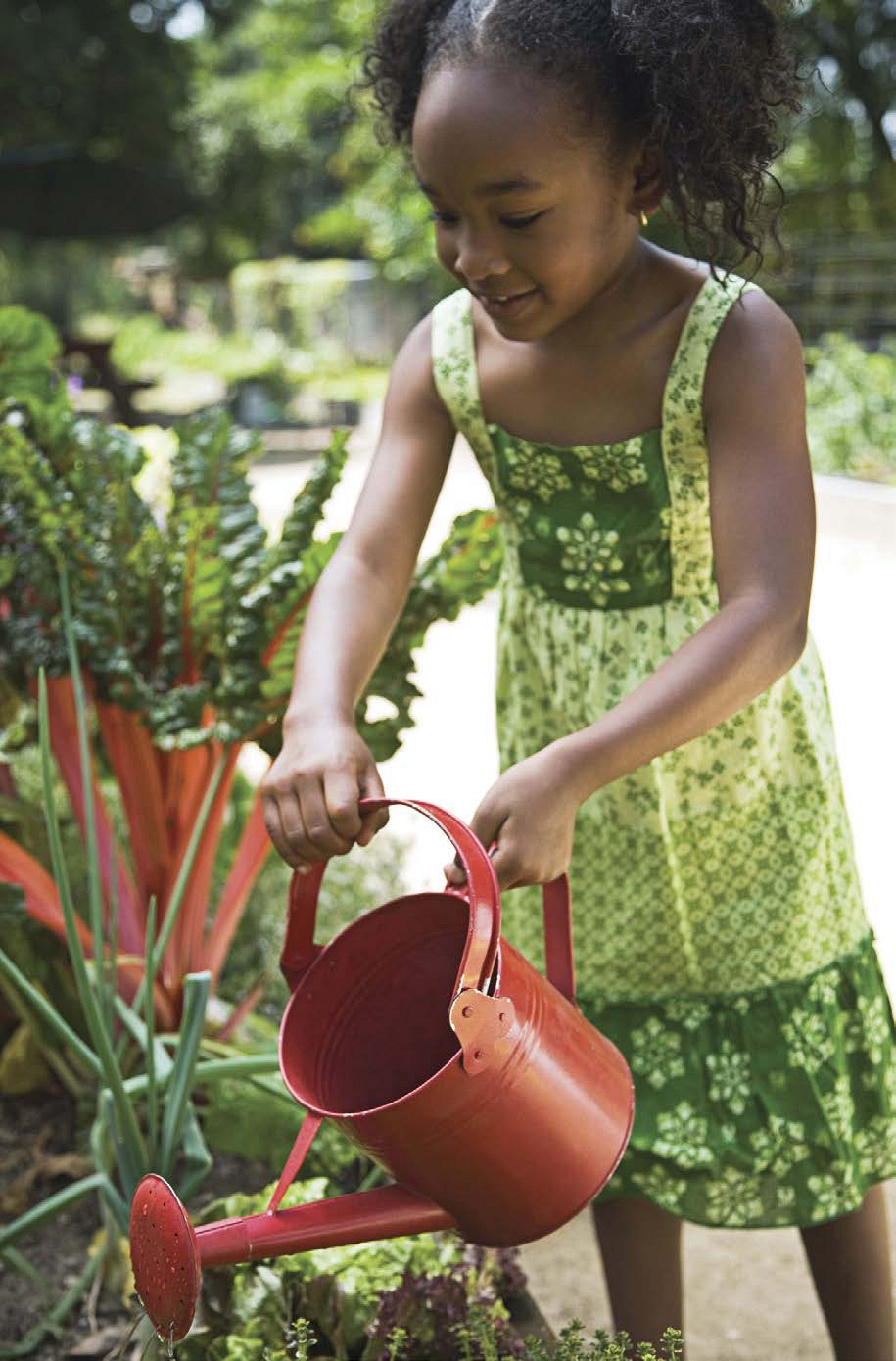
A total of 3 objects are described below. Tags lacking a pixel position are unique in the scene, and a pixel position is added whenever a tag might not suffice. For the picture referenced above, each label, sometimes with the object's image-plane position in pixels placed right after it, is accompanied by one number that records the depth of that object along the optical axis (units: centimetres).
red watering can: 105
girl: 129
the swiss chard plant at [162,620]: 201
